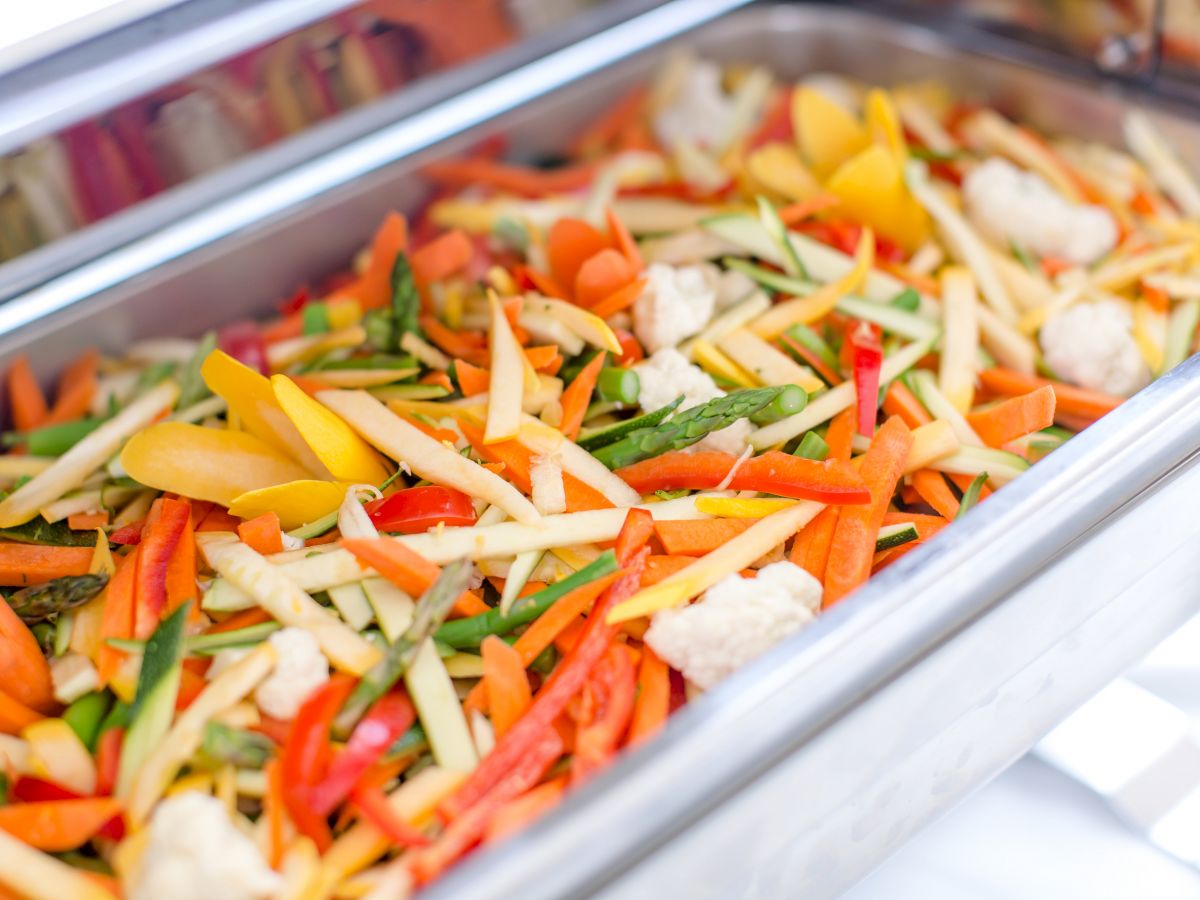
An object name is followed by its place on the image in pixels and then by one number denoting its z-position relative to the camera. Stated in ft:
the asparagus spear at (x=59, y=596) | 1.71
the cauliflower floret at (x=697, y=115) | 2.41
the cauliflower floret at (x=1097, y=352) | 1.96
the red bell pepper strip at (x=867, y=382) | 1.83
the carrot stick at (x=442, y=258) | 2.08
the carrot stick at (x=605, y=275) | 1.95
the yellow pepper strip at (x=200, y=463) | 1.77
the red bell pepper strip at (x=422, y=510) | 1.73
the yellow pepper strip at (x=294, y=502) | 1.73
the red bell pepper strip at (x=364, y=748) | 1.56
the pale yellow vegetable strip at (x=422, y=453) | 1.73
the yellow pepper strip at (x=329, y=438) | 1.75
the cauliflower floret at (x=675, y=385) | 1.84
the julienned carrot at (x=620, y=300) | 1.92
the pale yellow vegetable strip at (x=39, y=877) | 1.51
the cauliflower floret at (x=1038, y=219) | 2.14
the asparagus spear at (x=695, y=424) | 1.77
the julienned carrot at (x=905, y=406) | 1.86
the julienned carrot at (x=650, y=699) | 1.60
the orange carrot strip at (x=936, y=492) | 1.79
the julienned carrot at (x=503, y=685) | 1.61
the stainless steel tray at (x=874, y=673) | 1.47
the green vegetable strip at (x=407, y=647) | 1.61
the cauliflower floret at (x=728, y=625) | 1.62
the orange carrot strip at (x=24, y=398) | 1.99
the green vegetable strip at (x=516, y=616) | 1.66
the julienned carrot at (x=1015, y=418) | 1.82
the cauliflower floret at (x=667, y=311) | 1.91
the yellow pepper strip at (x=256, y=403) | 1.80
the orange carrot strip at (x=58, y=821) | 1.56
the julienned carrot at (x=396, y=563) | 1.66
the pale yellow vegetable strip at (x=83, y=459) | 1.82
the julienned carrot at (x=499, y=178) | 2.27
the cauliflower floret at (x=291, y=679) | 1.60
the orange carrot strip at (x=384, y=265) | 2.09
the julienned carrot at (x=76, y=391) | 2.00
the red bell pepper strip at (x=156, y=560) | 1.67
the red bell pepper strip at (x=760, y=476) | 1.71
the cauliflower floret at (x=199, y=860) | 1.49
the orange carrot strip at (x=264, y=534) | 1.72
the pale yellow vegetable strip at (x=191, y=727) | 1.56
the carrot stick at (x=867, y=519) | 1.68
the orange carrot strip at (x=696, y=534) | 1.70
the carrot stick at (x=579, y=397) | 1.82
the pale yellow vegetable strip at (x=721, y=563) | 1.64
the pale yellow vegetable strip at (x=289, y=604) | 1.63
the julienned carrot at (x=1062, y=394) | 1.92
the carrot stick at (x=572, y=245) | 2.00
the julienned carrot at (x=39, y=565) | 1.77
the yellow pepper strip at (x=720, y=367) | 1.89
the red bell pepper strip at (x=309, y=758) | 1.55
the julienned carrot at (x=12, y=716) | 1.64
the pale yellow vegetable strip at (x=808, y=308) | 1.95
